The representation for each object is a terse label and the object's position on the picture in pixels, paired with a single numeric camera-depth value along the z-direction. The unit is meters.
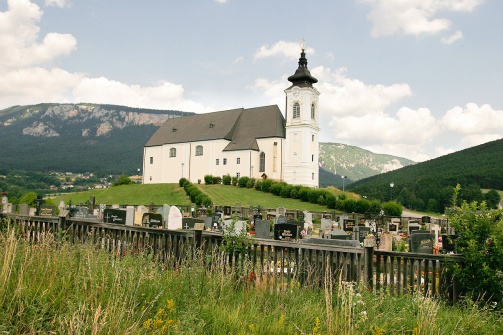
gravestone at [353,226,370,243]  15.83
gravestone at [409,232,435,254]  10.93
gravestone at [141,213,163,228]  13.36
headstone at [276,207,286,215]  26.70
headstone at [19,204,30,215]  17.83
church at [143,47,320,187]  54.44
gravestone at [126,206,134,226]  15.70
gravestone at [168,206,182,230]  14.03
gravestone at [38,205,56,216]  16.32
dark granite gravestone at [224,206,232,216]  28.27
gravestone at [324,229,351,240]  14.80
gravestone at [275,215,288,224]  19.58
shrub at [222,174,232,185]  53.28
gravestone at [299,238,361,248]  8.27
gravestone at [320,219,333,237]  20.58
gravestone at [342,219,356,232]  21.14
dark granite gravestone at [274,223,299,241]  12.80
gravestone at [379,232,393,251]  14.45
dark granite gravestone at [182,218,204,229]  15.35
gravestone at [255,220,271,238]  14.27
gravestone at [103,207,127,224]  15.27
